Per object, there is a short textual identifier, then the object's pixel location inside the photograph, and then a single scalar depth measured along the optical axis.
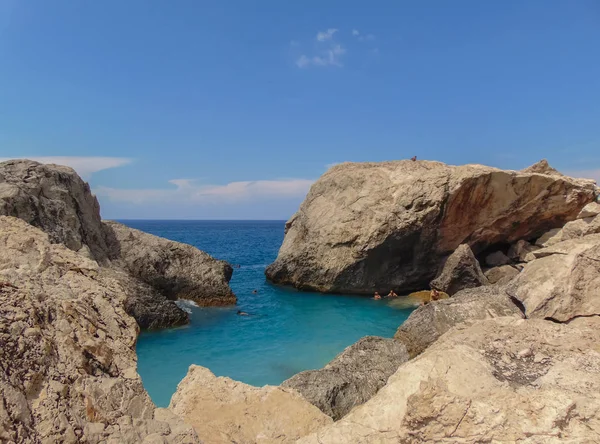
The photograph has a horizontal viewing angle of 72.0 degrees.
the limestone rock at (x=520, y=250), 24.61
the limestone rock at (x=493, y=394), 3.60
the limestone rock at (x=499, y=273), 22.44
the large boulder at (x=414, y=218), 23.17
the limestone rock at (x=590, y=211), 18.52
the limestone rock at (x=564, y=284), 9.37
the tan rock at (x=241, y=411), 5.71
